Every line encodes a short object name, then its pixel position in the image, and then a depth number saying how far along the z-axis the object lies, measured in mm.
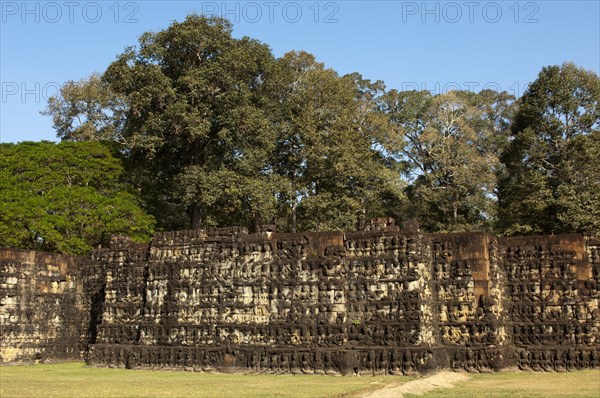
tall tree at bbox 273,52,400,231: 39375
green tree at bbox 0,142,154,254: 34875
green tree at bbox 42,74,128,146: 46500
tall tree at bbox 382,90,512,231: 43156
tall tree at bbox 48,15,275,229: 36750
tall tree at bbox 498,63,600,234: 33781
